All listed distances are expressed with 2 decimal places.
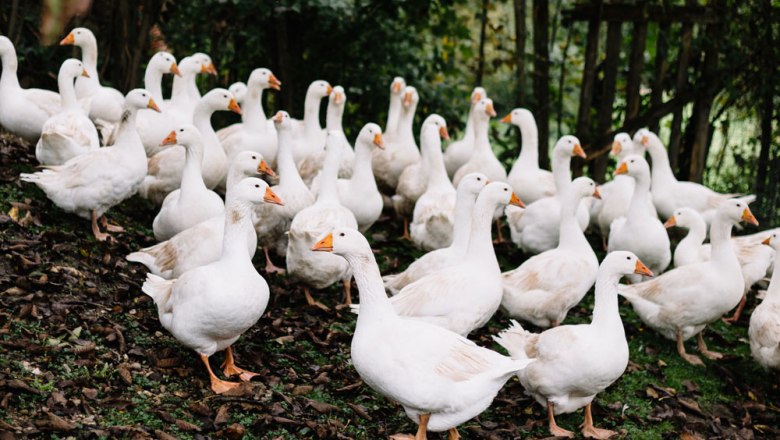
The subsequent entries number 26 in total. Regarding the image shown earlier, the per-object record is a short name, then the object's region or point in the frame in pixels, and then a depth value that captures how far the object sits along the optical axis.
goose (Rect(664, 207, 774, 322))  8.14
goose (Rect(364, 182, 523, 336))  5.84
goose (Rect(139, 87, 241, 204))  8.11
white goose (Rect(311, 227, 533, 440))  4.73
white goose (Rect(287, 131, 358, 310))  6.91
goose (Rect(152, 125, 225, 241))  7.07
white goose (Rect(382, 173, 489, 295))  6.78
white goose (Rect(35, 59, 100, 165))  7.87
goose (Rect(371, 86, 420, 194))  9.82
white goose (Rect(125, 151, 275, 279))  6.39
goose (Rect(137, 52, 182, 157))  8.70
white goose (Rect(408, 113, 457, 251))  8.11
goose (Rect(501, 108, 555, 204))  9.37
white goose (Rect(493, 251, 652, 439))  5.44
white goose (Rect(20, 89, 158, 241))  7.24
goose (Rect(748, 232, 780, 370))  6.55
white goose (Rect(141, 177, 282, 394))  5.29
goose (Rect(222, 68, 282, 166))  9.23
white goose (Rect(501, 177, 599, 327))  6.85
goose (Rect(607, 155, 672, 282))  8.09
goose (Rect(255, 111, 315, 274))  7.69
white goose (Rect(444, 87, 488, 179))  10.28
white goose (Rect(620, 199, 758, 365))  7.05
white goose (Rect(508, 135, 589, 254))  8.47
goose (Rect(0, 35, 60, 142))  8.52
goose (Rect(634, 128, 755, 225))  9.27
